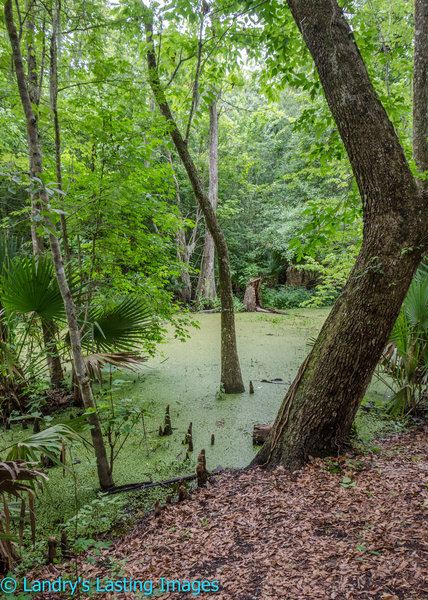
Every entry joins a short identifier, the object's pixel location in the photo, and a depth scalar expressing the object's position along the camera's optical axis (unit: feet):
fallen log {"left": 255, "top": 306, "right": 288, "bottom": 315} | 28.80
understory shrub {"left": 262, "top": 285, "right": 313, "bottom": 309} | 33.73
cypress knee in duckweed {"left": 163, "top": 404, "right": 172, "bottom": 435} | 9.00
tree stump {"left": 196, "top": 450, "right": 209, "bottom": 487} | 6.76
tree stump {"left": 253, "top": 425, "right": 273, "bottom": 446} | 8.41
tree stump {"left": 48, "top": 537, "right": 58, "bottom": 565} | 4.85
